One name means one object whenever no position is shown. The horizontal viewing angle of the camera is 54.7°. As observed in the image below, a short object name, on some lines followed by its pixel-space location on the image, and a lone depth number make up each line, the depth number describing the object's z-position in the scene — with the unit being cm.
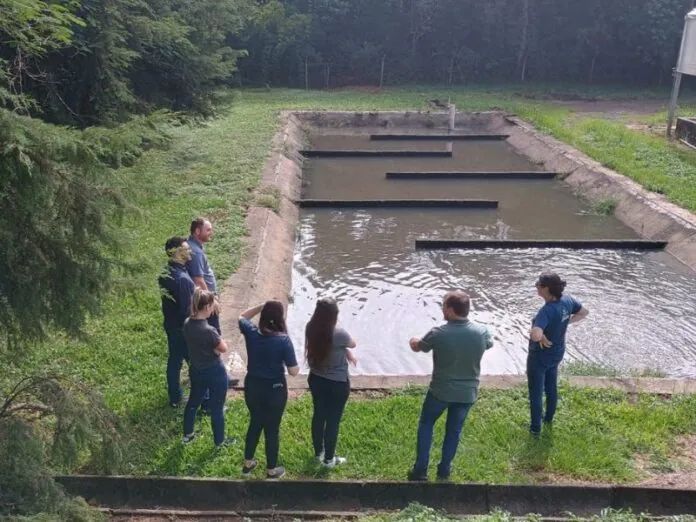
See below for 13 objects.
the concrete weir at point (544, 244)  1275
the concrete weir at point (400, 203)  1570
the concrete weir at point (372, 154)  2153
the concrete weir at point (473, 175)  1861
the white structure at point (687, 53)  1977
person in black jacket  573
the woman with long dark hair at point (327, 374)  495
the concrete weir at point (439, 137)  2445
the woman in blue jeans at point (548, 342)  543
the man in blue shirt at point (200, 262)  621
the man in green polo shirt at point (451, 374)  488
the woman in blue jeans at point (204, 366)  523
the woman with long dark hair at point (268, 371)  490
